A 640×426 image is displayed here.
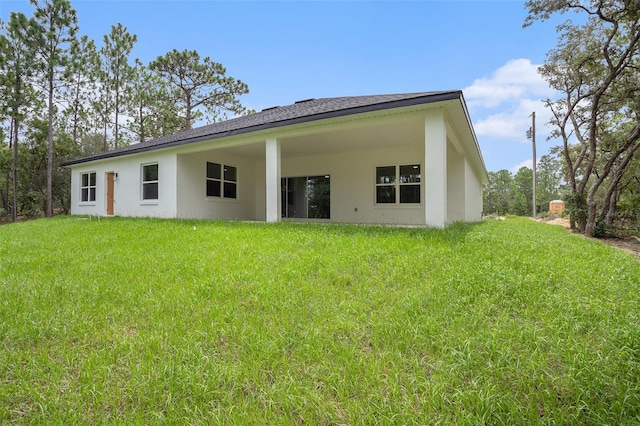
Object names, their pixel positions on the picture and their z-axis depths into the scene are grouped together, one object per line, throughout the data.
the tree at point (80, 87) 17.22
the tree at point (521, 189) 40.53
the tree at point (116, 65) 21.75
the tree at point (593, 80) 8.11
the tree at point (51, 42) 15.94
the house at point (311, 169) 7.06
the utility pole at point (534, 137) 24.09
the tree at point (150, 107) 22.64
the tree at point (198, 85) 20.95
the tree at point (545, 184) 43.72
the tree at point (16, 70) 15.48
